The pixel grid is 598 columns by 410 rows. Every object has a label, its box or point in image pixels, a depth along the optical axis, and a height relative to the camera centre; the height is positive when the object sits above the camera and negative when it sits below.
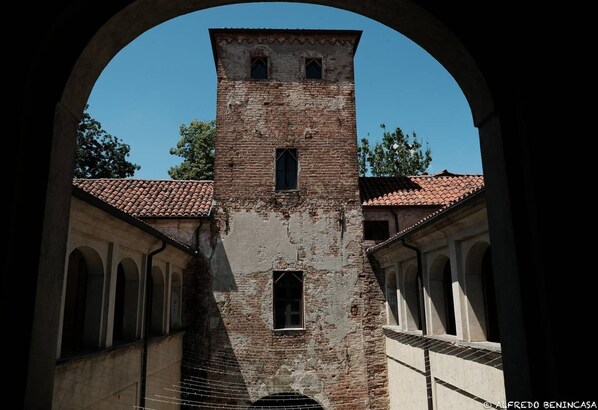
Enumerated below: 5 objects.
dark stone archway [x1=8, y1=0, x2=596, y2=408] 1.93 +0.62
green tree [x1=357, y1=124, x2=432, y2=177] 33.72 +10.18
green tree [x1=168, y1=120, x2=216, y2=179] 28.17 +9.27
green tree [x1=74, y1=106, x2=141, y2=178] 29.45 +9.40
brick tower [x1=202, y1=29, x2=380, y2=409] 13.06 +2.22
